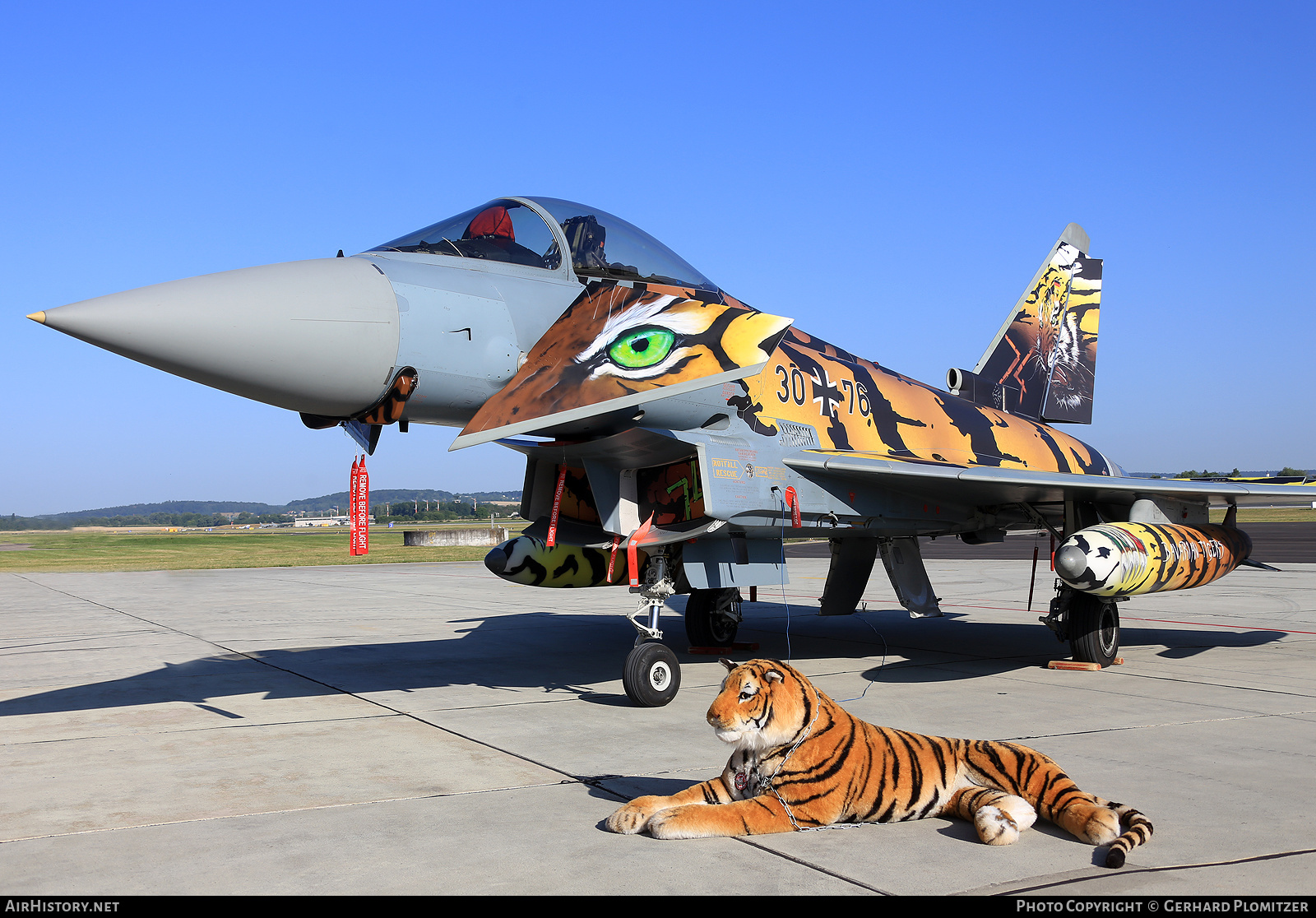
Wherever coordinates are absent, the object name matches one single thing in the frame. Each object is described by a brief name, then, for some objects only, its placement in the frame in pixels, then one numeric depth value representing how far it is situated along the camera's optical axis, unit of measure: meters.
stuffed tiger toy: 3.65
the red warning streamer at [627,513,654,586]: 7.04
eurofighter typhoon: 5.53
